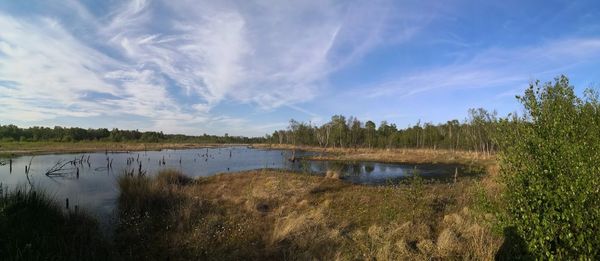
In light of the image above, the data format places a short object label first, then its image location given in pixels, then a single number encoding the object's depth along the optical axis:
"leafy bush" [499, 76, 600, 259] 4.75
